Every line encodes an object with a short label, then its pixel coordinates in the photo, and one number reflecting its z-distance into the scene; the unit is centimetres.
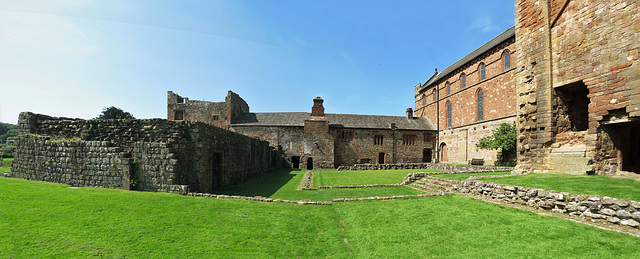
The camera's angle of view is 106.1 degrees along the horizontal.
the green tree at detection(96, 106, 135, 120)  4412
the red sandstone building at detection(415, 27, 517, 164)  2486
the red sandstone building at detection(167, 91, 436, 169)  3078
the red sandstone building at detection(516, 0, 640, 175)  876
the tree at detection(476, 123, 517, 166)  2181
